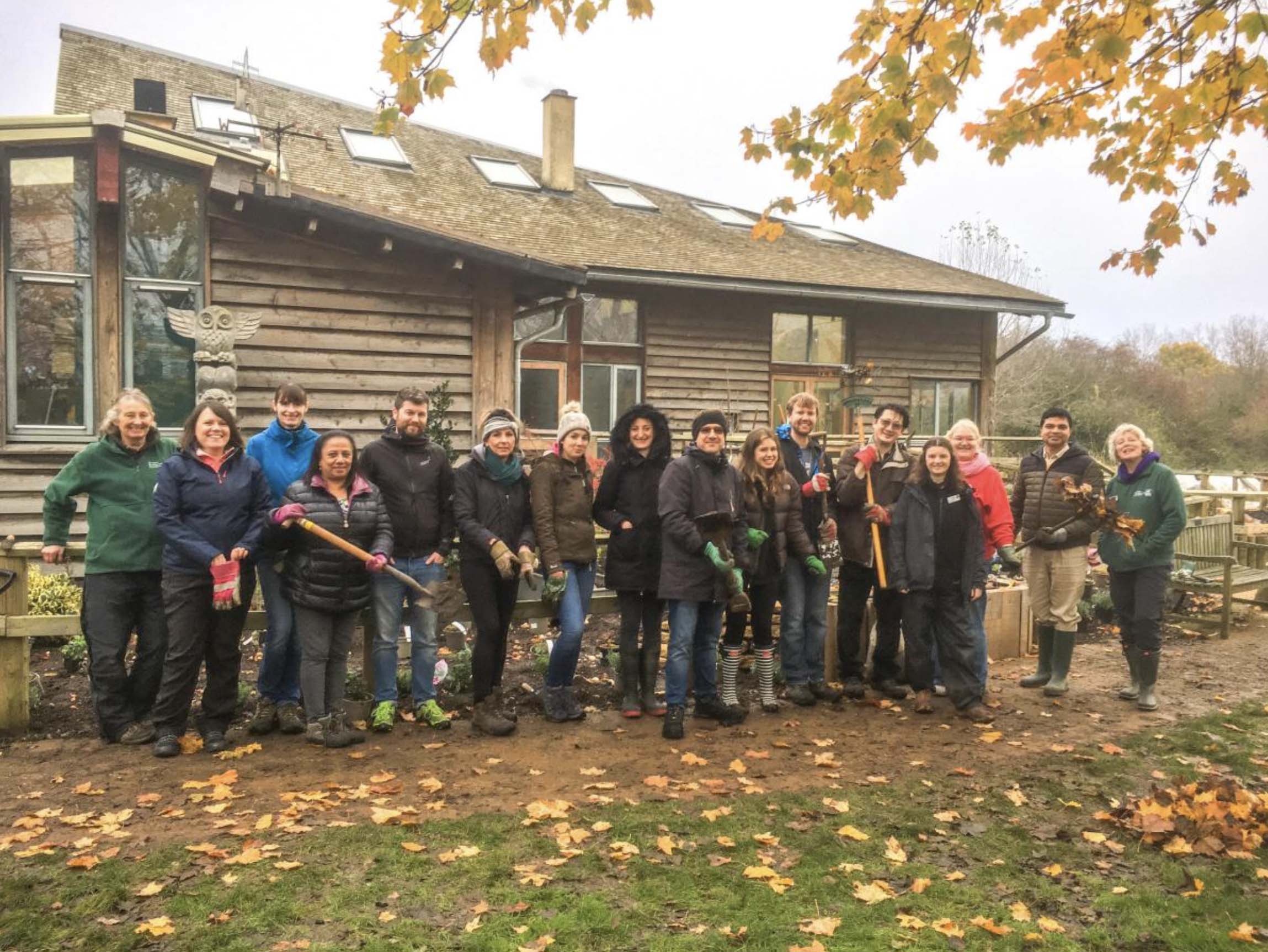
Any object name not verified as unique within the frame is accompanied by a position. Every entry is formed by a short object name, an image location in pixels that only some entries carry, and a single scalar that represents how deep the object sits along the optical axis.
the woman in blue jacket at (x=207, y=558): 4.93
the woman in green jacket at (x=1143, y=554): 6.50
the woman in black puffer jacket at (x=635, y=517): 5.85
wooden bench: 9.00
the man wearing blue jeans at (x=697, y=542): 5.62
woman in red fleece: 6.38
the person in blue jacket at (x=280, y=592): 5.38
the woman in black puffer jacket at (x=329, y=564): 5.14
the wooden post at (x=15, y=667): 5.26
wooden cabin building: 8.56
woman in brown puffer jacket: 6.01
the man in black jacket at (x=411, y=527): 5.46
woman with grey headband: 5.54
